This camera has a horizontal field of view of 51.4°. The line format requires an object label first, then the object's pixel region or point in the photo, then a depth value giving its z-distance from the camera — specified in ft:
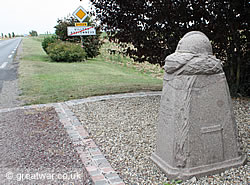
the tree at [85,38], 65.51
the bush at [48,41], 69.56
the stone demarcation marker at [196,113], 10.00
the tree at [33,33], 355.97
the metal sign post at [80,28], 46.50
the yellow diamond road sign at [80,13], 46.24
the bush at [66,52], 59.57
